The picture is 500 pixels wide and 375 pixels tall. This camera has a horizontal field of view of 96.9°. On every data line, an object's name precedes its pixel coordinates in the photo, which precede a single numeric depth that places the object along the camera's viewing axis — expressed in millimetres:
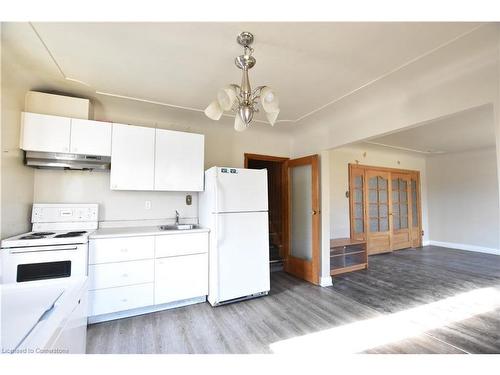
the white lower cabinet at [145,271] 2209
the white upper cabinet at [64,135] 2154
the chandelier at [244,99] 1482
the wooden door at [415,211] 5895
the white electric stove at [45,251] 1876
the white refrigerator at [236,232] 2590
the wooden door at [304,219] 3328
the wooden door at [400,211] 5562
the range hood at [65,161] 2238
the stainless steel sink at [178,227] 2786
